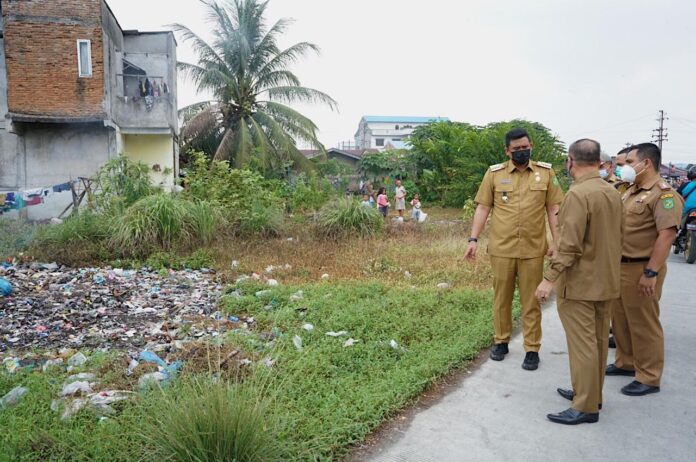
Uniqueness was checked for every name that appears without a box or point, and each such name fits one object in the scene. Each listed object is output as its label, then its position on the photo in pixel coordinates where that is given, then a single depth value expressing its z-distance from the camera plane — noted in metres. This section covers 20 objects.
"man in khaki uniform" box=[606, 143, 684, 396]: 3.85
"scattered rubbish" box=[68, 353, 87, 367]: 4.41
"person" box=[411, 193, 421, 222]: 16.98
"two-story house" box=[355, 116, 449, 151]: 60.50
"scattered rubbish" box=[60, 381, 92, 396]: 3.75
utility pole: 45.86
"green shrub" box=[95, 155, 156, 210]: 10.84
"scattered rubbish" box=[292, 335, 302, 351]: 4.69
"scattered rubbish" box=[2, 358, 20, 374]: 4.24
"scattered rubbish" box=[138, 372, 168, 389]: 3.52
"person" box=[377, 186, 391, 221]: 16.53
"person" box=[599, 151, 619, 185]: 5.93
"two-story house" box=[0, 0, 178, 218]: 14.41
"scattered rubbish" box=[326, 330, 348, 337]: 5.01
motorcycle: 9.14
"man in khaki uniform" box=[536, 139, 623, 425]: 3.37
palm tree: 21.06
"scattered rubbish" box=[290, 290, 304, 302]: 6.30
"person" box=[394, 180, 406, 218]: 17.73
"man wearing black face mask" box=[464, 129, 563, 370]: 4.40
